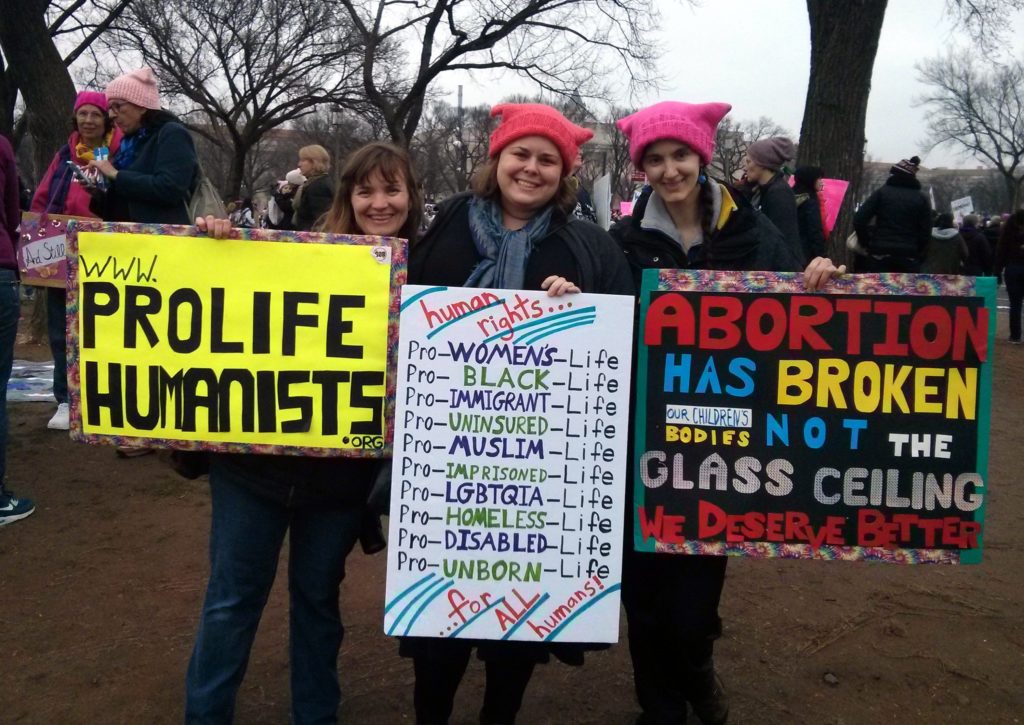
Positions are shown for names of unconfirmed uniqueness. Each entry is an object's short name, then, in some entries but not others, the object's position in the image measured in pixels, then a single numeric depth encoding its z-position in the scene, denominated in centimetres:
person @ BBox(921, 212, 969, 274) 1058
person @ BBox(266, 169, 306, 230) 897
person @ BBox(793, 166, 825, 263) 580
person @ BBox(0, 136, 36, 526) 398
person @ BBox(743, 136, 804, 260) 442
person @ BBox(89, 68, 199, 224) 419
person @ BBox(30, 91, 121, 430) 464
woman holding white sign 233
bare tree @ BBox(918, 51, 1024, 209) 4259
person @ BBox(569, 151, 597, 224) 679
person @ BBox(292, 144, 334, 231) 720
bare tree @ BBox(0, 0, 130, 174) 729
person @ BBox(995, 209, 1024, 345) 1141
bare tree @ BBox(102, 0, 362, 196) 1934
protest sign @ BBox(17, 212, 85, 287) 518
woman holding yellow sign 233
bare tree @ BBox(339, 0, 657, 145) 1626
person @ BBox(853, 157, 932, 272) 806
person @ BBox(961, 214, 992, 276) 1362
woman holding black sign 252
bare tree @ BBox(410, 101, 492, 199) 4266
